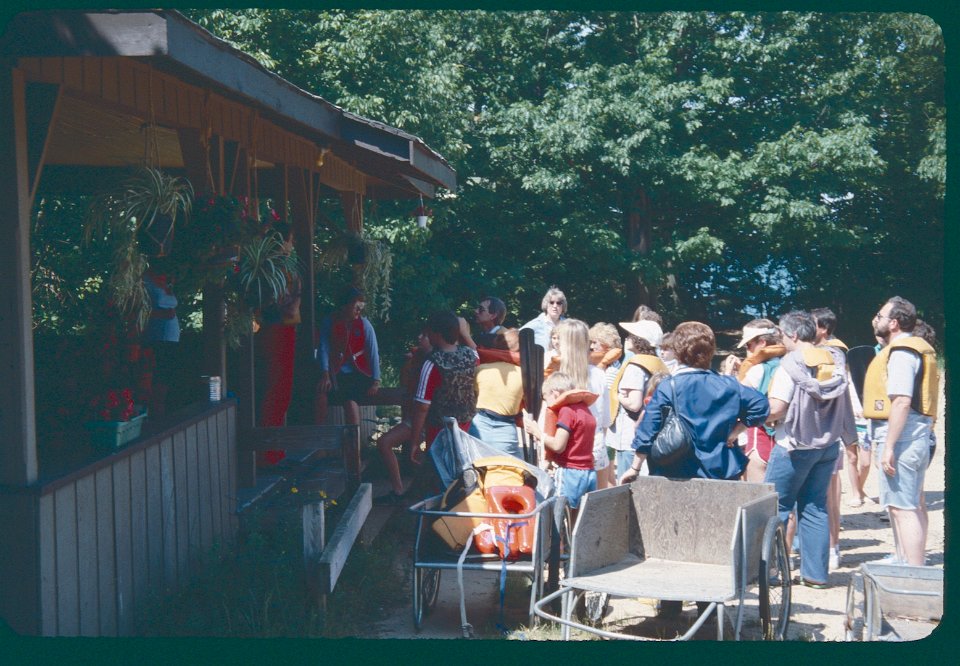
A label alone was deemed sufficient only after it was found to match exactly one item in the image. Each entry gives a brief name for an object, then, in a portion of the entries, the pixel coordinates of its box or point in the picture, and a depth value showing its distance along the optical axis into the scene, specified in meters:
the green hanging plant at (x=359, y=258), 9.16
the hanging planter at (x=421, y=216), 10.83
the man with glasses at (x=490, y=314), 6.95
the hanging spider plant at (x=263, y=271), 6.13
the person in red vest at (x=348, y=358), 7.62
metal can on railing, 5.95
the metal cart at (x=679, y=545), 4.45
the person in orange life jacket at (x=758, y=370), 6.58
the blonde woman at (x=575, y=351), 5.69
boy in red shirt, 5.37
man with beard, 5.61
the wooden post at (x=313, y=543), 4.86
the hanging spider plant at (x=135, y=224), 5.11
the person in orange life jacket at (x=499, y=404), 6.21
